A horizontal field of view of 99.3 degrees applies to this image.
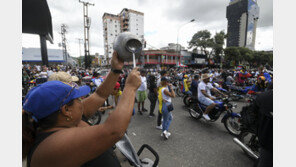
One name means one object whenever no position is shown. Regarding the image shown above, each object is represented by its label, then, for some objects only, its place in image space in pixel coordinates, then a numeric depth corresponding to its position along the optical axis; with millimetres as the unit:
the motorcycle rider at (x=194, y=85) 5589
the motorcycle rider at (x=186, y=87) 6442
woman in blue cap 701
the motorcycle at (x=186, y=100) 6432
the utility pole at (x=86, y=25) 19544
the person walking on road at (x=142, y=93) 5477
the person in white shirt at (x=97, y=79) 5842
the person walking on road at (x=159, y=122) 4183
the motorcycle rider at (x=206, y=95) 4314
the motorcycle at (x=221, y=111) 3775
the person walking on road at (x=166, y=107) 3650
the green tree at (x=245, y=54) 38088
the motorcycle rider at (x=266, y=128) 1467
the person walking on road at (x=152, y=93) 5215
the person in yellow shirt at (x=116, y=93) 5149
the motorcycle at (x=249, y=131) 2660
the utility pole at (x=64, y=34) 27814
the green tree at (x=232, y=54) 35281
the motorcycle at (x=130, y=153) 2024
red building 35094
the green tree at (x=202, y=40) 33188
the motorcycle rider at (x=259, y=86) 5848
